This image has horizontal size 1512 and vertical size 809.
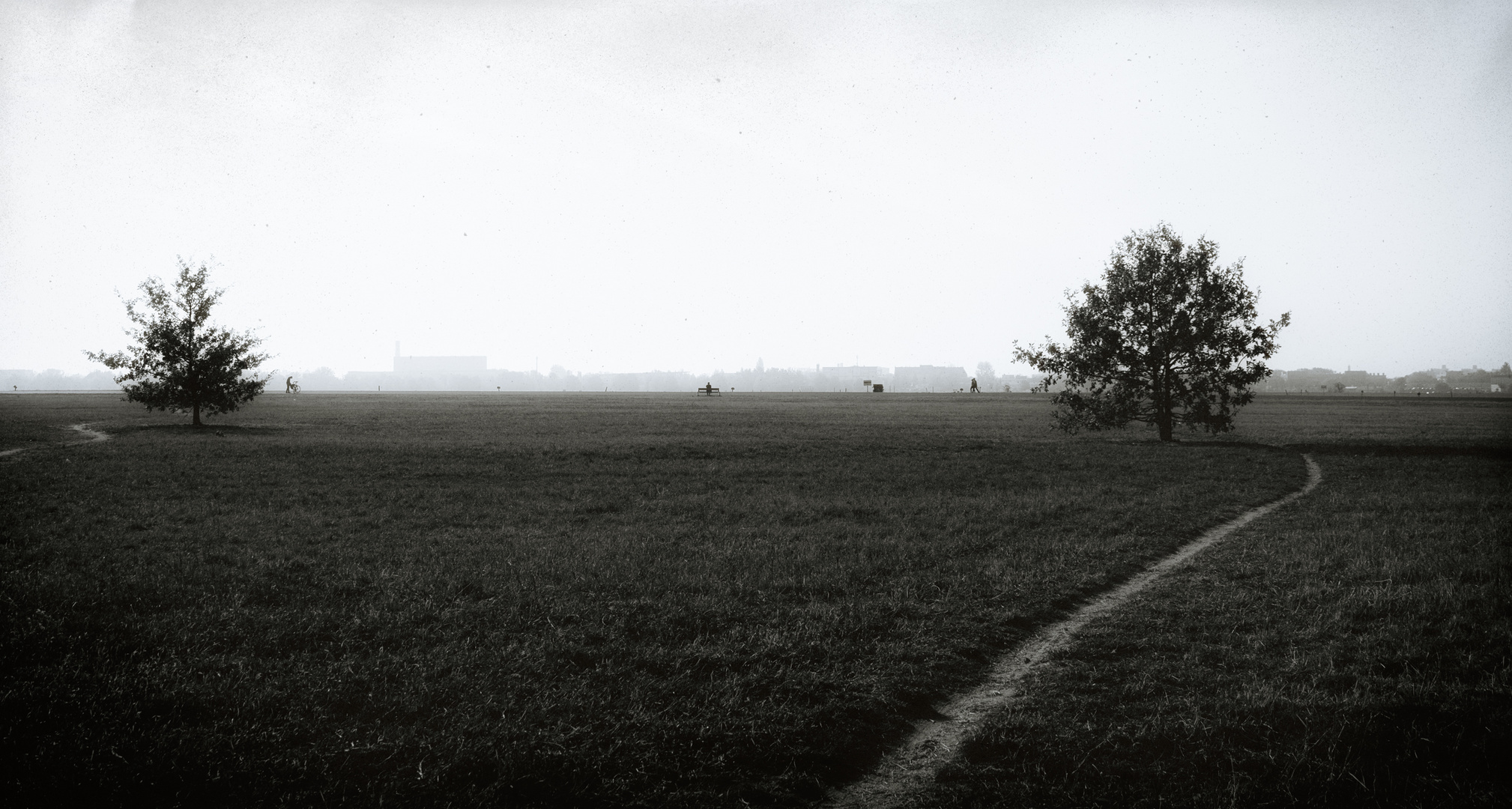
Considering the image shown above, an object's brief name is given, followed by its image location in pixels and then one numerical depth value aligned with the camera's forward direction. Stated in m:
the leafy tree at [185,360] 38.19
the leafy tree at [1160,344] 32.53
